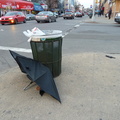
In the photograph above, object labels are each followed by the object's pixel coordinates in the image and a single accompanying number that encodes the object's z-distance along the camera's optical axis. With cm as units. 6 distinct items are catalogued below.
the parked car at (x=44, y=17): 2047
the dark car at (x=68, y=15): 3124
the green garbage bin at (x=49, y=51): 308
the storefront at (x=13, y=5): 3178
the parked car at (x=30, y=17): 3009
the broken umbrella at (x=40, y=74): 270
